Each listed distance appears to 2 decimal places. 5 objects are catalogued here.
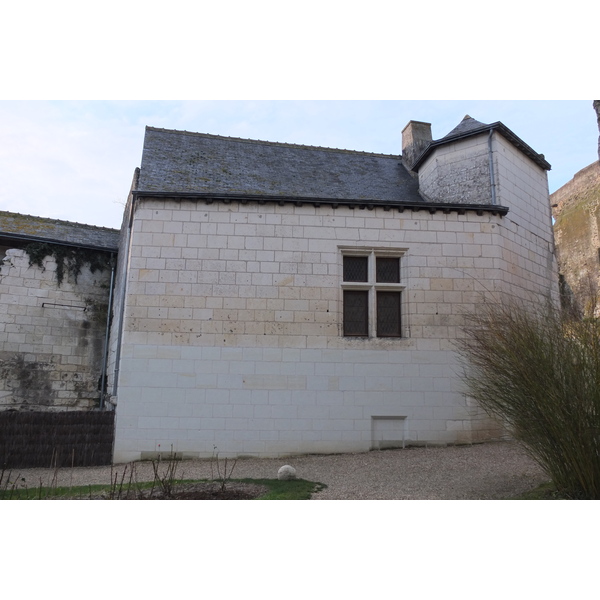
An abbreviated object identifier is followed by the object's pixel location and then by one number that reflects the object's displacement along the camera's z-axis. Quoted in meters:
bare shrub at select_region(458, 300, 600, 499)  4.89
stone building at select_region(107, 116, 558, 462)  9.24
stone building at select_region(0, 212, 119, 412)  11.87
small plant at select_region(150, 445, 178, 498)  6.13
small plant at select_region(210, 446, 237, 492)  6.81
